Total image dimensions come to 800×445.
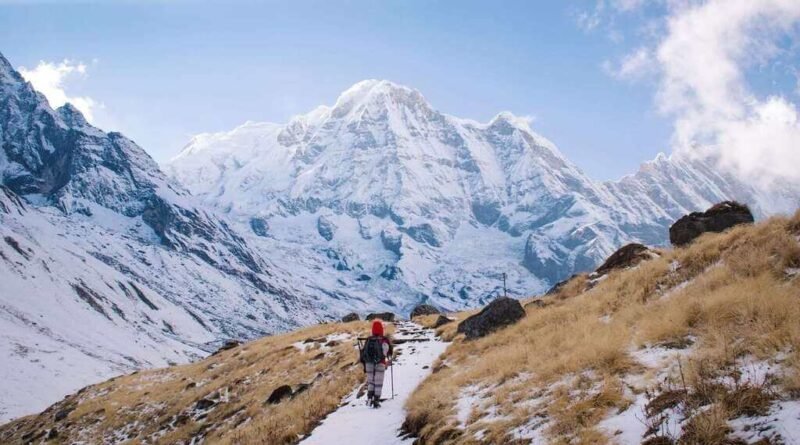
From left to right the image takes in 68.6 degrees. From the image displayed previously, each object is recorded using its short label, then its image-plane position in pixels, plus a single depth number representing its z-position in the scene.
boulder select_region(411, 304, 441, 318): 45.84
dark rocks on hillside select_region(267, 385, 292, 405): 22.10
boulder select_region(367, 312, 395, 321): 43.06
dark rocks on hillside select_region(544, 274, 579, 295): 27.76
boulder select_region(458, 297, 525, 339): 21.90
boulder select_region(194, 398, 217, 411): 28.14
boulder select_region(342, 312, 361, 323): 45.11
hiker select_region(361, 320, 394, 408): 16.19
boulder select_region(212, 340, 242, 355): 49.00
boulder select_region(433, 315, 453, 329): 32.42
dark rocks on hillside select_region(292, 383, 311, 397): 21.89
